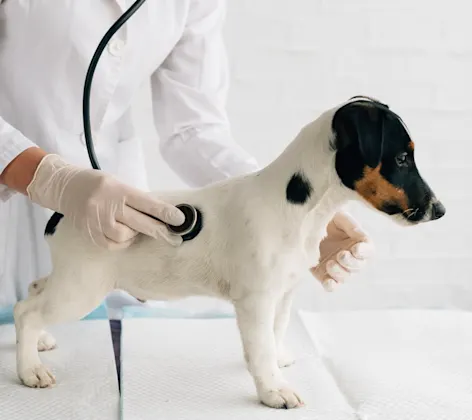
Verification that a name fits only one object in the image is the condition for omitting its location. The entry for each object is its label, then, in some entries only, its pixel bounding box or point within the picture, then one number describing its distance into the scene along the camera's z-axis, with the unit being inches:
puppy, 29.2
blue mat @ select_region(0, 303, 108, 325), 42.7
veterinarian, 32.6
